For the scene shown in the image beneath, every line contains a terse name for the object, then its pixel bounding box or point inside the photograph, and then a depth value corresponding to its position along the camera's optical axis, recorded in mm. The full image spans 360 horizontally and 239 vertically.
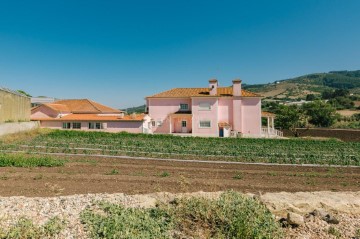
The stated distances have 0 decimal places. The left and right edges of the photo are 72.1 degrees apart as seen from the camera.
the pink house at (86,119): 32781
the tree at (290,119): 40719
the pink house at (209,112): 33094
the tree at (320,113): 48594
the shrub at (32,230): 4641
